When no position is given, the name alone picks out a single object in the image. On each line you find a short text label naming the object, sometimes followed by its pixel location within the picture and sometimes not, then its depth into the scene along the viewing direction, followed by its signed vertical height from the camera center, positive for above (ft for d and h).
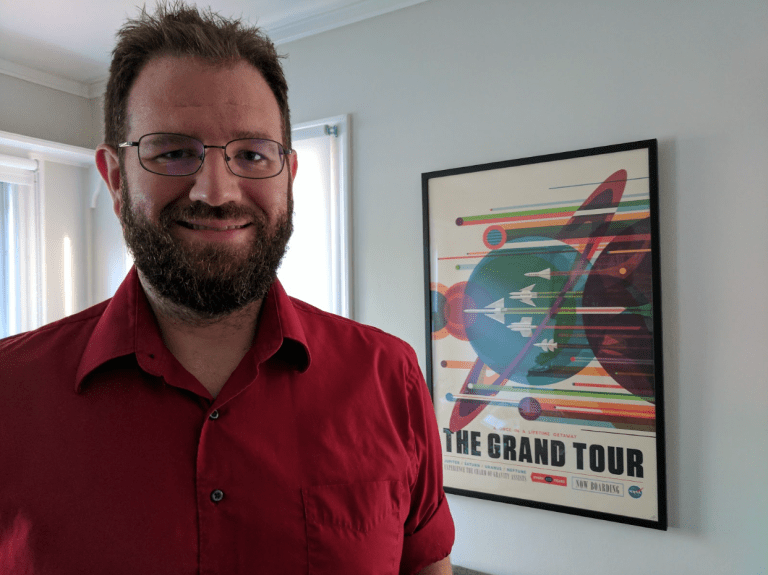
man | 2.47 -0.46
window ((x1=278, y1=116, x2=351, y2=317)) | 7.66 +0.99
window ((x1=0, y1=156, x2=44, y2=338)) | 9.38 +0.80
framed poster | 5.58 -0.45
